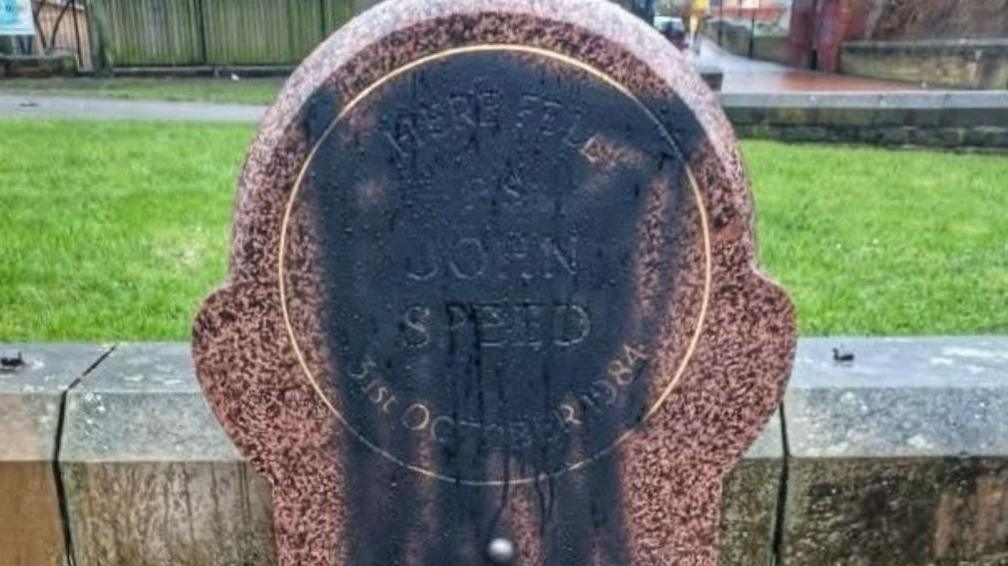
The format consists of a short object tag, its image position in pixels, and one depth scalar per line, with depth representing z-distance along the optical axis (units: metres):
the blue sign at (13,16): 16.14
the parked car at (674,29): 20.55
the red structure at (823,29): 19.22
